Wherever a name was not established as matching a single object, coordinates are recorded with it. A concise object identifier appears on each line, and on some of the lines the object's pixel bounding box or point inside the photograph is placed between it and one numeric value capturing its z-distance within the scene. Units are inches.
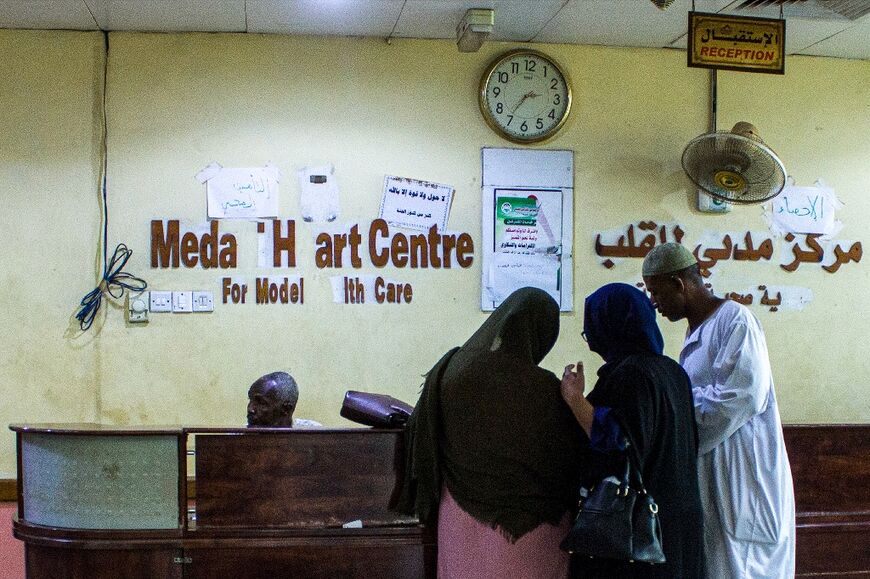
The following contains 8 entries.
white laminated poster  197.5
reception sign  155.8
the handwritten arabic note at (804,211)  208.8
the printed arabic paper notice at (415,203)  195.0
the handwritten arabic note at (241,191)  190.5
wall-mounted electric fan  175.6
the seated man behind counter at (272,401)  139.4
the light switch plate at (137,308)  186.9
